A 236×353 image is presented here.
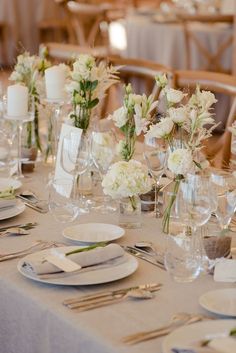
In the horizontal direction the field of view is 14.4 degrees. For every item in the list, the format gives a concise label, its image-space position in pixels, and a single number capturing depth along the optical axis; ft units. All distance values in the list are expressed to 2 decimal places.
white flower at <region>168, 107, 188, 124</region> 7.17
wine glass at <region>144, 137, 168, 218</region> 7.95
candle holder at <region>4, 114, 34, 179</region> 9.45
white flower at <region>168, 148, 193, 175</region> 6.90
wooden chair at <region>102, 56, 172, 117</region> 12.72
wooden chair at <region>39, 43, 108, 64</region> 14.79
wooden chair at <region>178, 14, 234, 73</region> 23.26
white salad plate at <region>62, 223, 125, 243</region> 7.18
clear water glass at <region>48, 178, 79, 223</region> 7.84
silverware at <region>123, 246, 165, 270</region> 6.70
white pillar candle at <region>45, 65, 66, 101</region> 9.83
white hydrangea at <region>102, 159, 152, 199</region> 7.34
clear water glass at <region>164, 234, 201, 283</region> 6.36
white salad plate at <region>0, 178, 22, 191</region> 8.78
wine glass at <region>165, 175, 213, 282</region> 6.41
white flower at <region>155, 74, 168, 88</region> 7.78
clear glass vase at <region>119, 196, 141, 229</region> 7.68
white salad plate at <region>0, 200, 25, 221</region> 7.82
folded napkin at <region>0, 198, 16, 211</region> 7.93
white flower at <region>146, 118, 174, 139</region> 7.21
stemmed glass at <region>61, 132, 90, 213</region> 8.20
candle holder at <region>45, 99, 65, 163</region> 9.86
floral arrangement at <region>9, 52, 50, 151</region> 10.25
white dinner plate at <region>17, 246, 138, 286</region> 6.15
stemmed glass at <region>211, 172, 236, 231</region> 7.07
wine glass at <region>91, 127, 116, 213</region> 8.22
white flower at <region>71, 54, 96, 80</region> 8.71
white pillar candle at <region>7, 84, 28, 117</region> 9.35
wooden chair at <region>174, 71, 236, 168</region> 11.01
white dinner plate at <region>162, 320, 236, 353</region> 5.11
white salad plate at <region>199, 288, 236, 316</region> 5.67
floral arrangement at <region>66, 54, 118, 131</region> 8.74
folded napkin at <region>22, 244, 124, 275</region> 6.26
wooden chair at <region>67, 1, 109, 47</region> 26.67
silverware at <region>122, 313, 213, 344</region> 5.30
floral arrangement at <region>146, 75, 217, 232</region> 7.10
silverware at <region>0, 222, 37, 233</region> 7.60
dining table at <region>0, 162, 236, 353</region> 5.43
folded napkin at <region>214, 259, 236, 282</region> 6.30
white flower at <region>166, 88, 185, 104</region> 7.40
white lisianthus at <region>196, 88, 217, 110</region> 7.22
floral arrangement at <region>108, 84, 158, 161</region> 7.77
